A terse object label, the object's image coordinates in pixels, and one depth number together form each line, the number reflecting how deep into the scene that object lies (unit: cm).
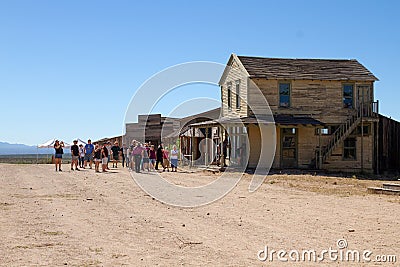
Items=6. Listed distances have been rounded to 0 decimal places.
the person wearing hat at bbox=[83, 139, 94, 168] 3445
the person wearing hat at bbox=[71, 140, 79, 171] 3291
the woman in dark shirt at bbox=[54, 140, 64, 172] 3190
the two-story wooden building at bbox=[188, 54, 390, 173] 3412
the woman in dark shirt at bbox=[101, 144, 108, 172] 3216
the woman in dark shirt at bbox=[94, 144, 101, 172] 3148
